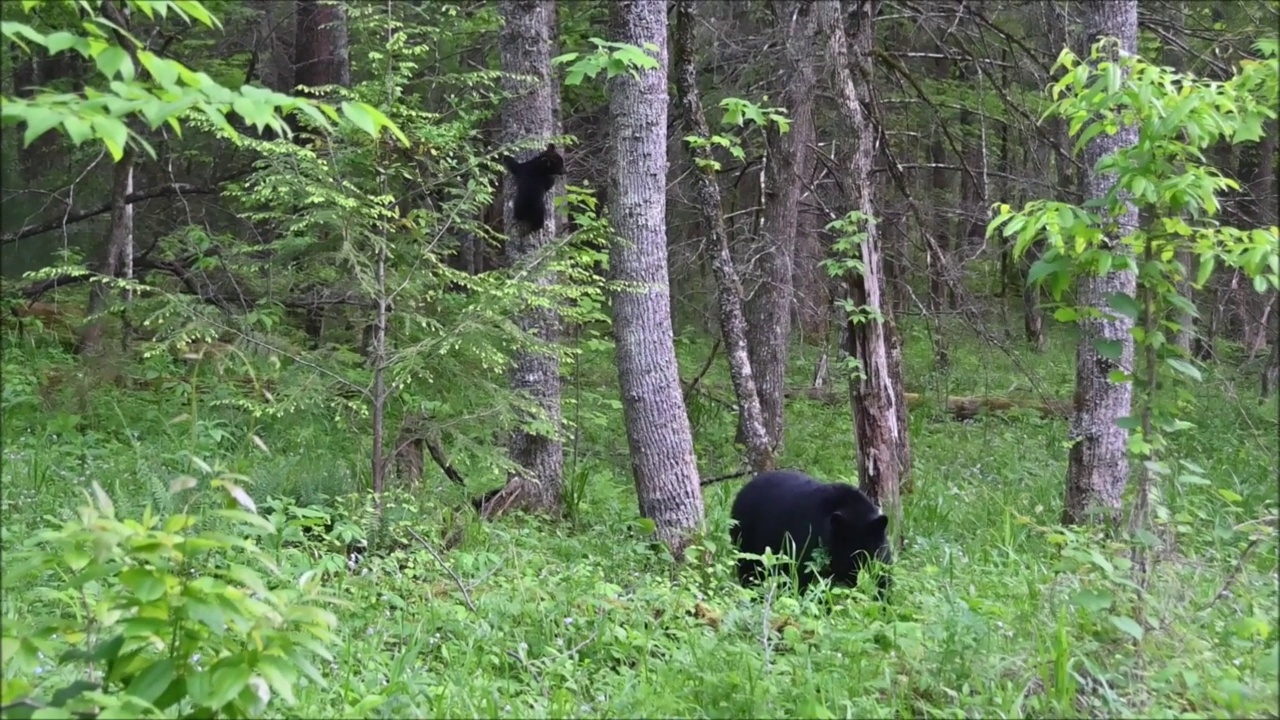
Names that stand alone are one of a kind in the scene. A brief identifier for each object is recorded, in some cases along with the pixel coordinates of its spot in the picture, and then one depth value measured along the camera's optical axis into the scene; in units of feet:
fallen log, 89.45
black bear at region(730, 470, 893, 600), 40.98
